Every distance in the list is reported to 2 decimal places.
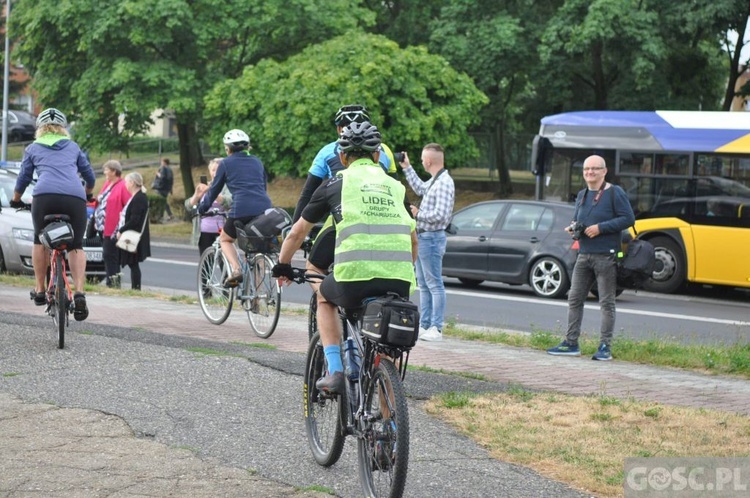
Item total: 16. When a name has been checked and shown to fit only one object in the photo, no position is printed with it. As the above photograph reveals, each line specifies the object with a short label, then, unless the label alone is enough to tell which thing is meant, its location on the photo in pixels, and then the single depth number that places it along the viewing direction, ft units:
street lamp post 138.21
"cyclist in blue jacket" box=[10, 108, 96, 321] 32.68
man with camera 35.22
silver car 58.85
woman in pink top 53.52
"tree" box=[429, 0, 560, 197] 107.96
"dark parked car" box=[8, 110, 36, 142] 190.80
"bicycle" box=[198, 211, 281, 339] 37.14
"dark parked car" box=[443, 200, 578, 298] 62.08
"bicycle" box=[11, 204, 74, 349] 32.09
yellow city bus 67.10
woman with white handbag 52.80
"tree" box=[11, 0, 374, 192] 111.55
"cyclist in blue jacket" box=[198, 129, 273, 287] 37.81
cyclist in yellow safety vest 18.58
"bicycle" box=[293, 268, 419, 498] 17.13
